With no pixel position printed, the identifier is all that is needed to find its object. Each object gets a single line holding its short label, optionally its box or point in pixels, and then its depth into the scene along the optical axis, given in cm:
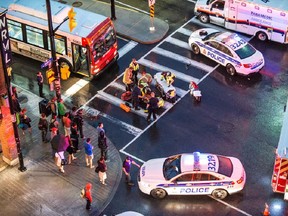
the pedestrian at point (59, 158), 2792
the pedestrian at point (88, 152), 2766
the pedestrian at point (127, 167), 2688
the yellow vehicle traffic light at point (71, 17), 2759
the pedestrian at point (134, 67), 3277
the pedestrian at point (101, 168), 2683
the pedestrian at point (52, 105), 3034
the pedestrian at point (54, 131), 2836
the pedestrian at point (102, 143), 2828
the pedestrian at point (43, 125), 2917
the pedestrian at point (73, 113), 2961
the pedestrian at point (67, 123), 2923
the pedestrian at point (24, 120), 2969
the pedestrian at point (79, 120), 2931
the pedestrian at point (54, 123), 2908
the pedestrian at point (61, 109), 3014
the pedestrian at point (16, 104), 3009
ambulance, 3572
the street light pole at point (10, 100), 2520
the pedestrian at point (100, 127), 2833
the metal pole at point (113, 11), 3788
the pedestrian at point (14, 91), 3039
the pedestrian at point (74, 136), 2859
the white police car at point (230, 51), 3366
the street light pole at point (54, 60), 2741
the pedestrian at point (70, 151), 2827
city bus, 3309
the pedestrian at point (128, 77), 3225
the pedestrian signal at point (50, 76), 2844
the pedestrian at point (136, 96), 3115
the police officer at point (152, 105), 3023
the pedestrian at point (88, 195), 2568
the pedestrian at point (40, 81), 3209
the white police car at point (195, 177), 2638
